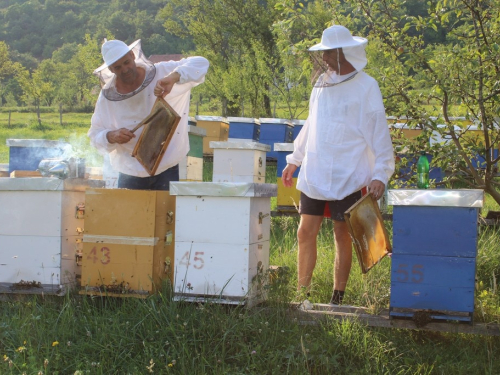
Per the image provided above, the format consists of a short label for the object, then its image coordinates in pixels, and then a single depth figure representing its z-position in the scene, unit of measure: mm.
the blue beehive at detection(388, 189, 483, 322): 2990
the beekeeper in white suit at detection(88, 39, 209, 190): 3785
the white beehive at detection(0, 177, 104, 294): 3578
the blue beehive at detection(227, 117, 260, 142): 11750
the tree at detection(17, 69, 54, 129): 25750
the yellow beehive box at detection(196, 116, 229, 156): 12203
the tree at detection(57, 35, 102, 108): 22281
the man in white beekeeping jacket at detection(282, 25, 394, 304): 3441
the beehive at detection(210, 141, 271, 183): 7168
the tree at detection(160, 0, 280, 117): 18672
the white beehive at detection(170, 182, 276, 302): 3291
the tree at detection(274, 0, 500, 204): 3930
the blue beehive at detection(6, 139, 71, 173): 6121
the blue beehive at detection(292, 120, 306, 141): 11664
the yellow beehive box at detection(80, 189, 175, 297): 3484
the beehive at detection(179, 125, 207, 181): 6914
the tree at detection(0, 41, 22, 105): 38203
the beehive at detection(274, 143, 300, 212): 6496
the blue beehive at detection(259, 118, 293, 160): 11344
